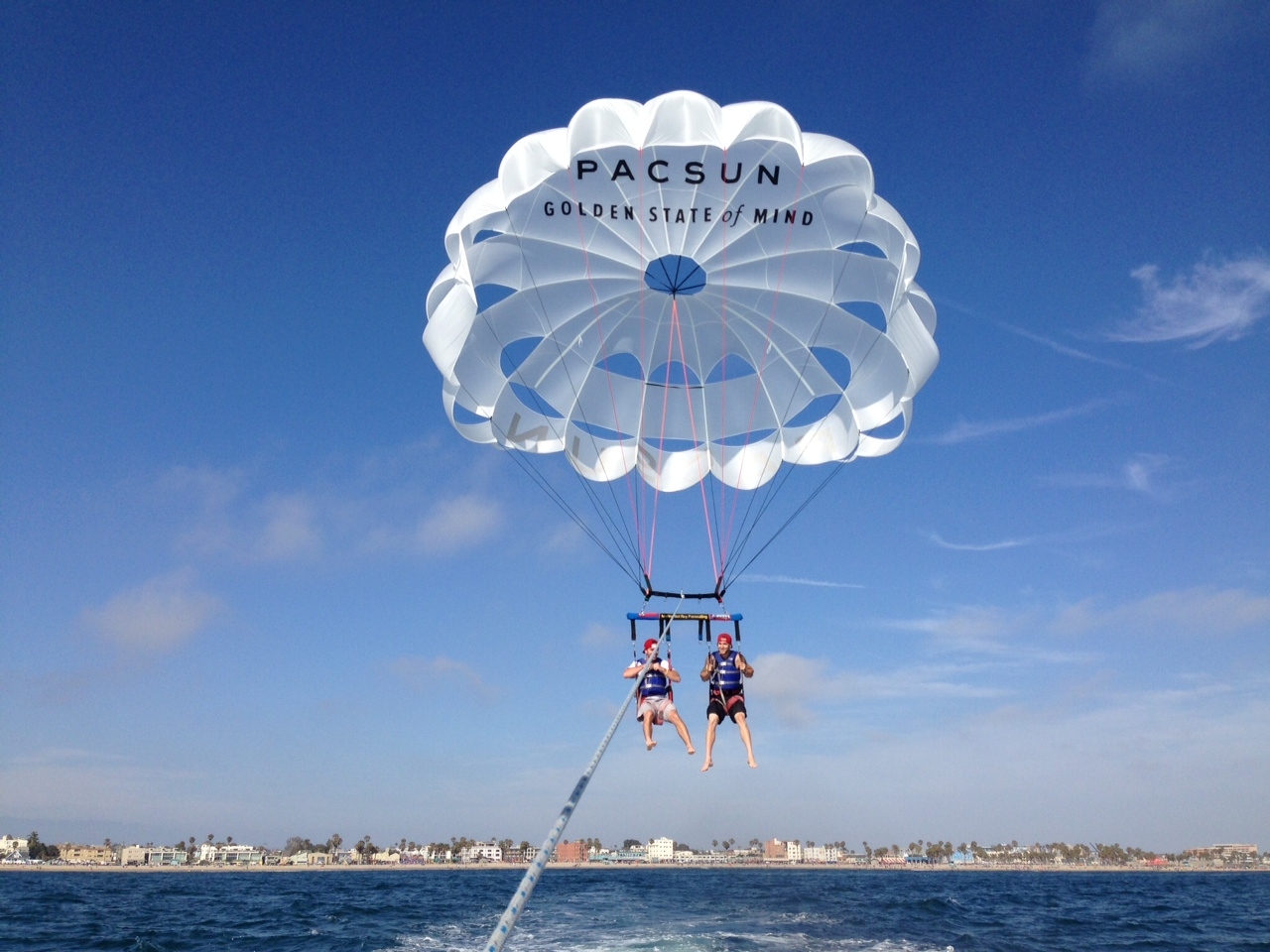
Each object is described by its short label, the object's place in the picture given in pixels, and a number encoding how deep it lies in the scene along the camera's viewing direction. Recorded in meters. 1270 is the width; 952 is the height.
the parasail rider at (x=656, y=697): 10.78
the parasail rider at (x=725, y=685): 11.00
